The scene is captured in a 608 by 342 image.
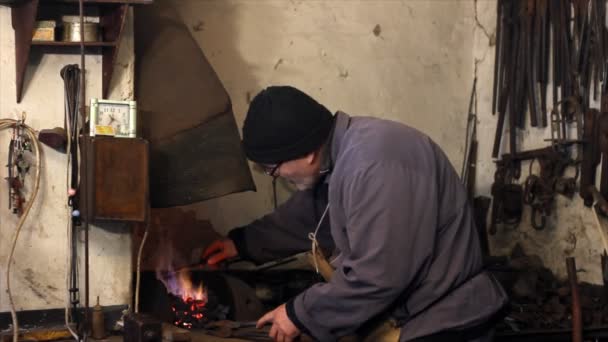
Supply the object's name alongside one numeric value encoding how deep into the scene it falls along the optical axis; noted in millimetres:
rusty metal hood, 2721
